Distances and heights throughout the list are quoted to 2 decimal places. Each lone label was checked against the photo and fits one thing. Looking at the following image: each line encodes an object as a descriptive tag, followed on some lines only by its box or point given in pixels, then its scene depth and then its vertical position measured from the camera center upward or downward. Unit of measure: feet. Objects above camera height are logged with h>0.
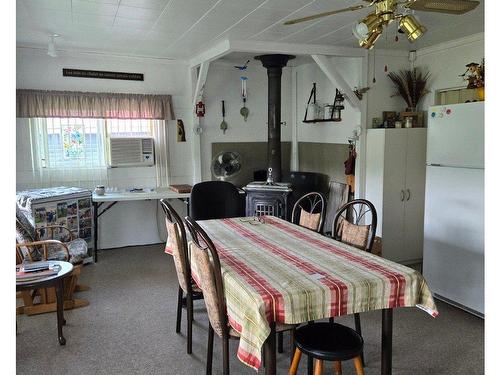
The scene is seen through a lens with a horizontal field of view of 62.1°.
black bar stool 5.98 -2.67
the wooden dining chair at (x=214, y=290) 6.45 -1.99
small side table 8.87 -2.52
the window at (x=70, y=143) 15.98 +1.00
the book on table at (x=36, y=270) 9.21 -2.37
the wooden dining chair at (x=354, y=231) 8.54 -1.44
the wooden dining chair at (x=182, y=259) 8.55 -1.96
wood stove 15.75 -0.21
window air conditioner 16.88 +0.64
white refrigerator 10.56 -1.13
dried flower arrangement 15.43 +3.01
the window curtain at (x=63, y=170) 15.84 -0.06
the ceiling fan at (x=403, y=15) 6.75 +2.49
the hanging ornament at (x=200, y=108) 17.69 +2.50
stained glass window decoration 16.28 +1.07
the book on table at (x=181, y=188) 16.72 -0.86
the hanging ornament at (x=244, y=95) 18.95 +3.26
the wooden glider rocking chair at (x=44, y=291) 11.00 -3.35
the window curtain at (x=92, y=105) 15.35 +2.47
